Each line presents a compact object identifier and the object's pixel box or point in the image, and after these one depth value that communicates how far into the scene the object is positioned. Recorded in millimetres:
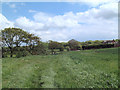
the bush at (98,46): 36625
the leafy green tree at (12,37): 29312
